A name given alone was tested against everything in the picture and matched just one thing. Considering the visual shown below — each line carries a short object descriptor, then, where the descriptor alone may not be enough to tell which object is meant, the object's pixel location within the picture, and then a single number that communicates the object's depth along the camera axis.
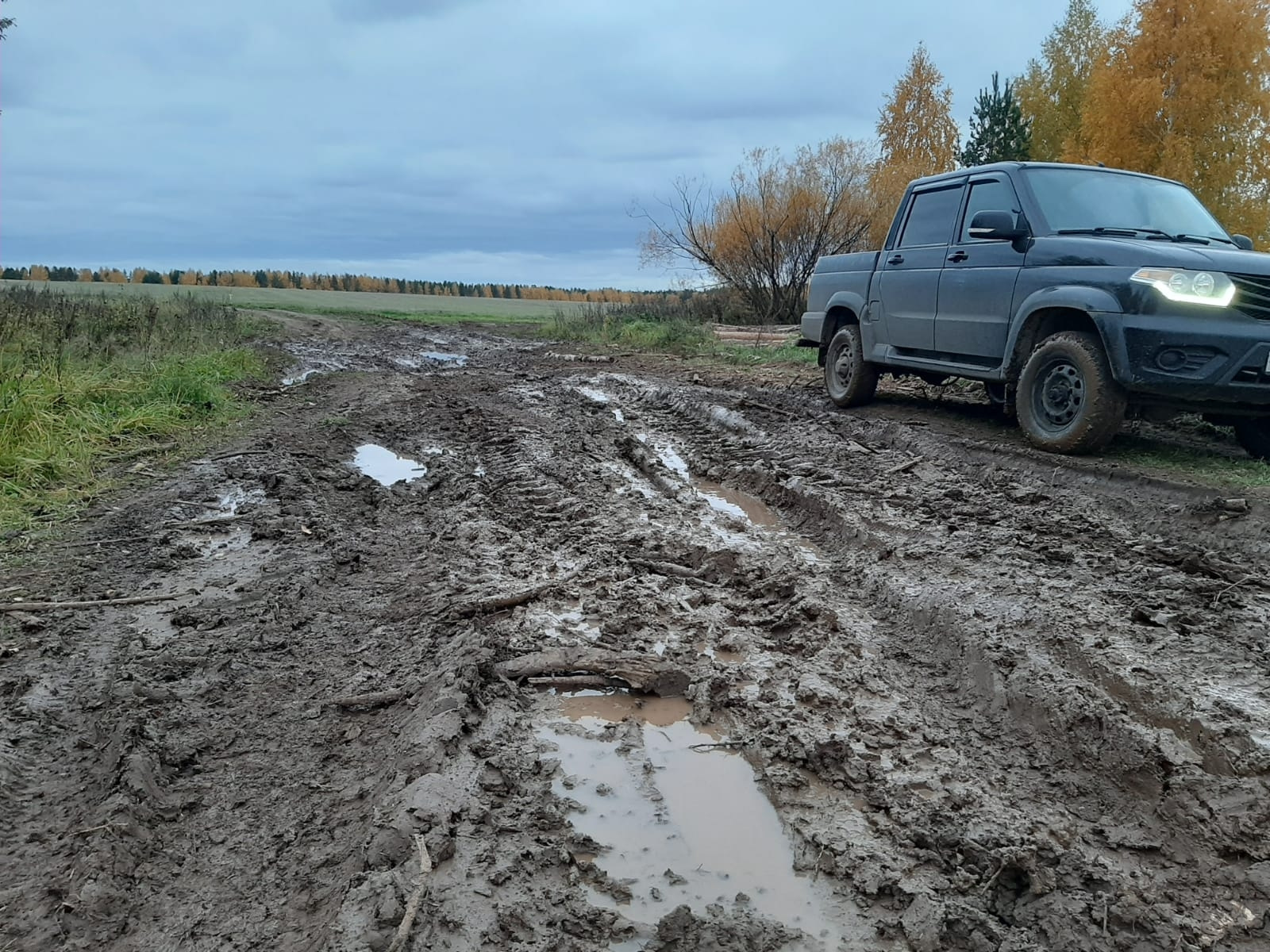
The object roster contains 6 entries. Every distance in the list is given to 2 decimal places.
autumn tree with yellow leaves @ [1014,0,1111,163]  29.50
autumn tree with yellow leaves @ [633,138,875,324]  22.48
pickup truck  5.90
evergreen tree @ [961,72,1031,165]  29.17
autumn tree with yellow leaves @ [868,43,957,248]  31.70
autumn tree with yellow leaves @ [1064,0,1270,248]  20.41
